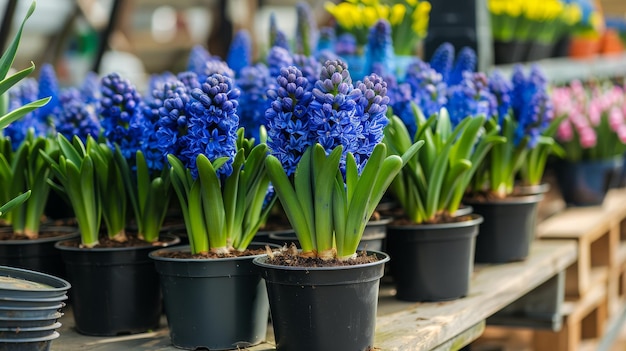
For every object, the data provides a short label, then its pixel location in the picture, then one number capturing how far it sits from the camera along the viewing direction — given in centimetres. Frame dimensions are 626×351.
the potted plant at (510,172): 256
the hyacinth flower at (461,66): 262
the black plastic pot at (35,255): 188
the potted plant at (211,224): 161
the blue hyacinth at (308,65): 196
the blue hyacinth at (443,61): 260
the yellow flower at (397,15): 306
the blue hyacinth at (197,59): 260
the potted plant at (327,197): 150
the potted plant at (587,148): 378
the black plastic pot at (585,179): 377
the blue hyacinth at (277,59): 226
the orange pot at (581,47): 490
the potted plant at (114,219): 177
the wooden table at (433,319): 172
